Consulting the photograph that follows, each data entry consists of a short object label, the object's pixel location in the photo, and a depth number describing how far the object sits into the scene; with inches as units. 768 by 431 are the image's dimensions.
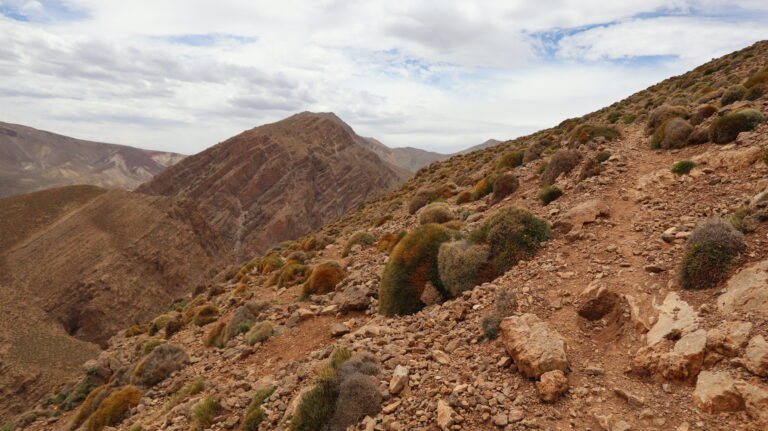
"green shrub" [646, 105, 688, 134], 611.8
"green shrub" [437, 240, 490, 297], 341.7
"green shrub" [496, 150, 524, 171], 869.8
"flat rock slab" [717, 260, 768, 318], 187.6
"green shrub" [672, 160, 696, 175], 400.8
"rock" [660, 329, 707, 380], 178.7
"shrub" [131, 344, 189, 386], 490.3
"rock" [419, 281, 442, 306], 357.5
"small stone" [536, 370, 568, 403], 189.9
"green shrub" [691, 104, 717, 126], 557.3
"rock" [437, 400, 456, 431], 192.5
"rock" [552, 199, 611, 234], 365.4
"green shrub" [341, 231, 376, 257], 751.7
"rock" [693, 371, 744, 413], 156.5
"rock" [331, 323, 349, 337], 382.0
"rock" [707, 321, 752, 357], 172.6
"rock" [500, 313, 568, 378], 204.4
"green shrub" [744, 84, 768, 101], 555.2
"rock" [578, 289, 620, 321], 244.1
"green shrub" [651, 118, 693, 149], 513.0
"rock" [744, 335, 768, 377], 157.6
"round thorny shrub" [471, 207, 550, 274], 340.5
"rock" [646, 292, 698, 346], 200.7
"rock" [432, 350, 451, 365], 244.4
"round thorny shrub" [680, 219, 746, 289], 226.7
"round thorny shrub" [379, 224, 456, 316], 371.2
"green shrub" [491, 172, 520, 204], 637.3
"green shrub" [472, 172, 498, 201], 737.0
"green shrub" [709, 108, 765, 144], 424.8
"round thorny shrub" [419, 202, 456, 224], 644.1
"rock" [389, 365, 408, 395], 231.5
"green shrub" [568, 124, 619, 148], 692.7
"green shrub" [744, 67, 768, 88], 584.4
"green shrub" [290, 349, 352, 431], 237.3
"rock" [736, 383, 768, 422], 148.0
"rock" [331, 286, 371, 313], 435.2
